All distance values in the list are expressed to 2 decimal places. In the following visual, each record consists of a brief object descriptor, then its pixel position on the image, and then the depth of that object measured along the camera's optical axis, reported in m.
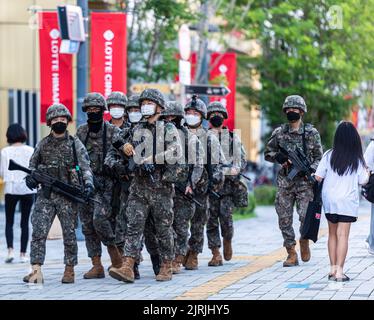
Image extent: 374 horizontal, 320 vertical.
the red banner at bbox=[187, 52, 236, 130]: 24.51
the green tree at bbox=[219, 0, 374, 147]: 30.03
